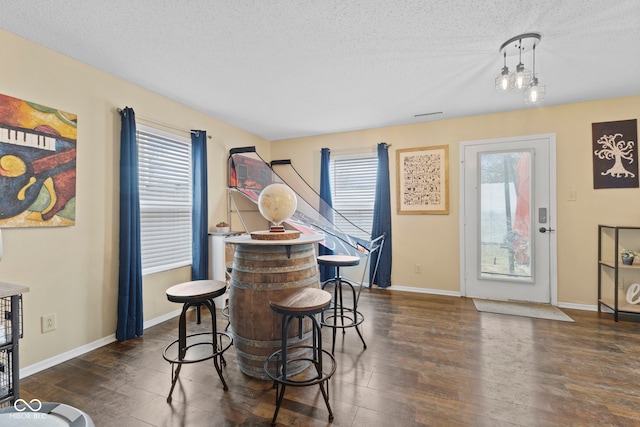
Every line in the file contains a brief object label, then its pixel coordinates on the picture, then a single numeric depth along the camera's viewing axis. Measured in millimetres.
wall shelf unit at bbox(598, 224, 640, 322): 2977
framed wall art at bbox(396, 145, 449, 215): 3996
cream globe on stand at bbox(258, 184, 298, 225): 2064
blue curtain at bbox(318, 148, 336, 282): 4445
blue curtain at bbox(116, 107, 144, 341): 2604
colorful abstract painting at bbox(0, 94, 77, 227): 2006
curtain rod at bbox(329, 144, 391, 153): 4380
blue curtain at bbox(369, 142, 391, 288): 4199
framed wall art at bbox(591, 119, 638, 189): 3189
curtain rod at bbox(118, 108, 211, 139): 2884
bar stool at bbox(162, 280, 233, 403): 1804
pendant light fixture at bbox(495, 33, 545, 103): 2107
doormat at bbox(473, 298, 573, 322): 3158
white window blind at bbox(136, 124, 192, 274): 2967
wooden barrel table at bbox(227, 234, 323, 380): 1915
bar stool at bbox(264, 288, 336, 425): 1614
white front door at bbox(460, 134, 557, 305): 3533
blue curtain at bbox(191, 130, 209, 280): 3416
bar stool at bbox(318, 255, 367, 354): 2482
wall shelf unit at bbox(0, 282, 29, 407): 1532
